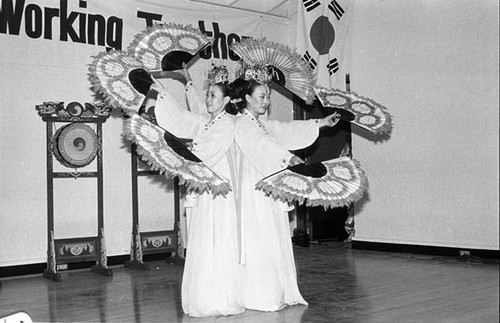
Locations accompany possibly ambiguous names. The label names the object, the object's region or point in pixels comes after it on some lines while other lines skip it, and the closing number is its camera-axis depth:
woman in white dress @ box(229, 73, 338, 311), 3.85
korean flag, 6.56
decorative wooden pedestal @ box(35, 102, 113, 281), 5.65
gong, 5.83
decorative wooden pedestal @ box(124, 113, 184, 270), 6.07
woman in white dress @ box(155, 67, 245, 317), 3.78
